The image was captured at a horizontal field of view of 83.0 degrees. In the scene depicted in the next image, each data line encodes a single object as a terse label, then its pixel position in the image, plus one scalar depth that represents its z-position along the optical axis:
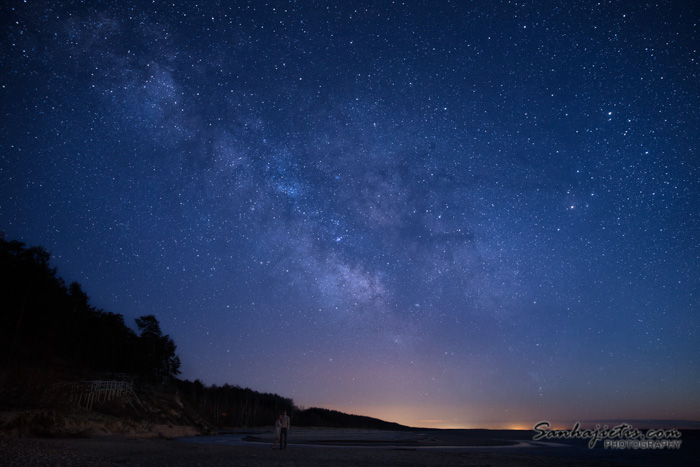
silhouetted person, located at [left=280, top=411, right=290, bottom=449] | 24.72
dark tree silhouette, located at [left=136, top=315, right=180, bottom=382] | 76.81
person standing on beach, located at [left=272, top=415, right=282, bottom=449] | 24.88
